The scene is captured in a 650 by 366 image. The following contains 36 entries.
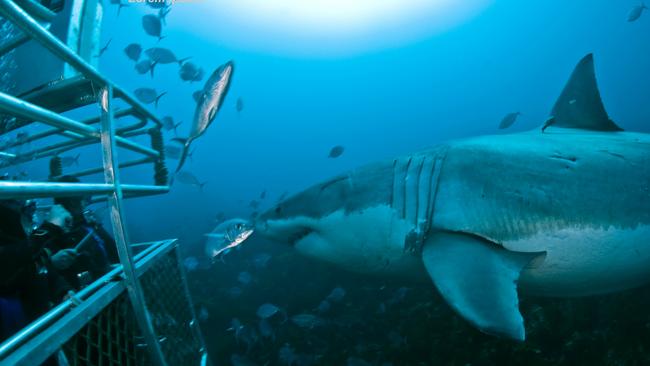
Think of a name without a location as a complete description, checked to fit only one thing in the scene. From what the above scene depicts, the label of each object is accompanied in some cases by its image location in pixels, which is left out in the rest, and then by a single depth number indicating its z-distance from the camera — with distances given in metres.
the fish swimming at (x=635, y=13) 11.57
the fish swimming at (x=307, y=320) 4.88
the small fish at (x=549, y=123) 3.28
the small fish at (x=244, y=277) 7.17
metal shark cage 1.23
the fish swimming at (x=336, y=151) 11.52
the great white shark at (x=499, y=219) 1.93
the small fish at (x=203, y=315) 6.41
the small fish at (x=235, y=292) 7.53
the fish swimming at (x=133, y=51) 8.55
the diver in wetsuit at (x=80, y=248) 3.13
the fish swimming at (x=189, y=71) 7.98
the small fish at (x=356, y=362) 3.82
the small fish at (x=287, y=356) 4.38
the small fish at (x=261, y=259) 7.64
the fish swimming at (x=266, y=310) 5.41
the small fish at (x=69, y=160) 9.25
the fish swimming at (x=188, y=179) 8.63
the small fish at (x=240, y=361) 4.45
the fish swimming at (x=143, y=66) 8.69
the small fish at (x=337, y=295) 5.68
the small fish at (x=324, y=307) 5.51
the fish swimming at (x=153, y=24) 7.97
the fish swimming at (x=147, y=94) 8.88
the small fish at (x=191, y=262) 8.48
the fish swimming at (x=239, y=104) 10.90
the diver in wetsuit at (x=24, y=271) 1.88
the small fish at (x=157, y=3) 7.53
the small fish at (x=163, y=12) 8.20
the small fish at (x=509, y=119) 10.77
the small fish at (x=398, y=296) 5.09
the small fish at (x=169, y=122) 9.19
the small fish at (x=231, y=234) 4.95
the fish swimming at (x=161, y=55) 8.10
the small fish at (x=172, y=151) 8.65
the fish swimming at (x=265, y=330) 5.20
